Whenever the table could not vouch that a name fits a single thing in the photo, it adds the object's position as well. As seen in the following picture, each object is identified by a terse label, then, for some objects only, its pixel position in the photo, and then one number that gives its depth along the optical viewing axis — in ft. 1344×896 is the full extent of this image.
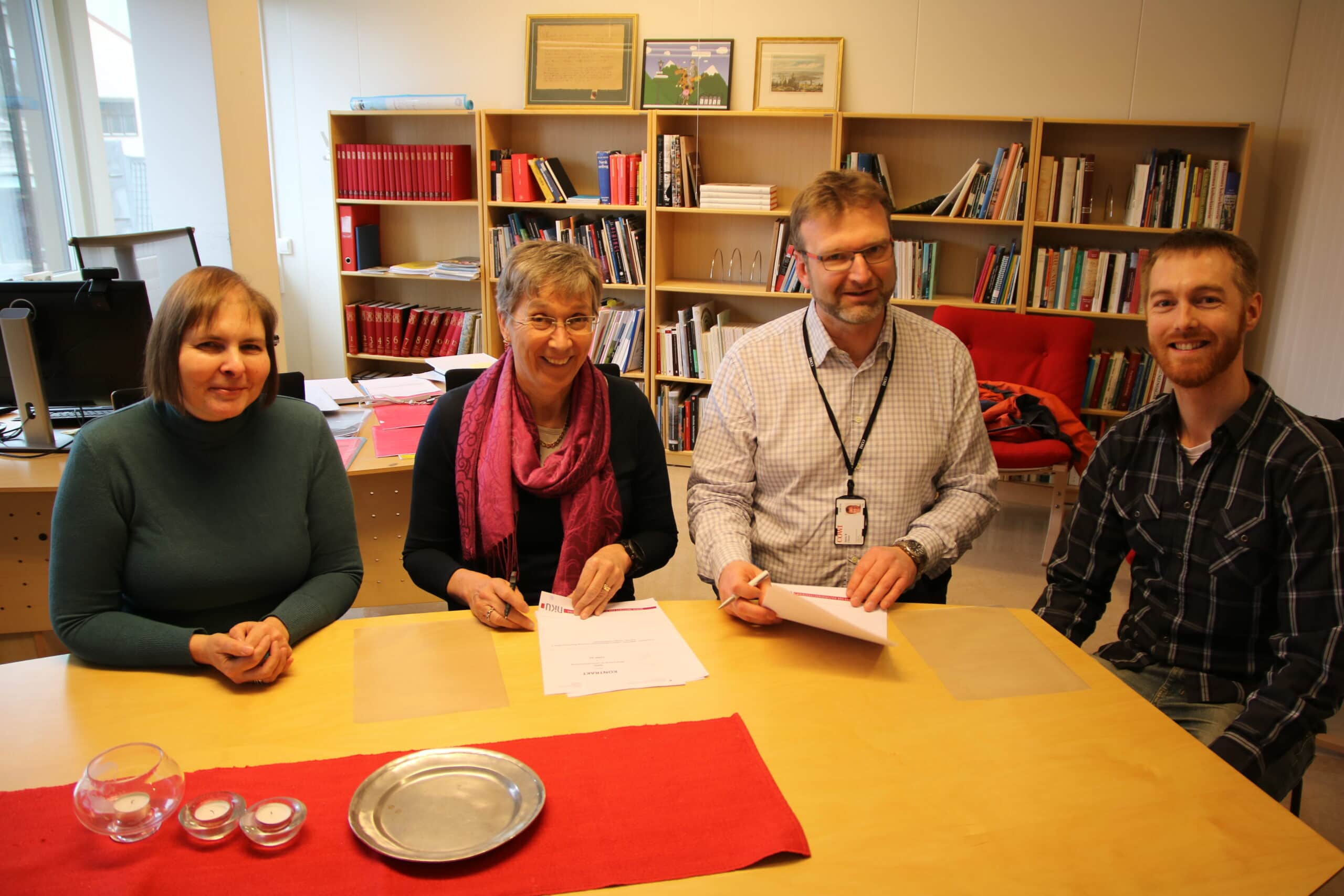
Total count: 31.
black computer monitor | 8.13
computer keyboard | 9.16
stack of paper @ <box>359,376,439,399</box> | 10.43
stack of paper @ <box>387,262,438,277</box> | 16.51
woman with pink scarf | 5.85
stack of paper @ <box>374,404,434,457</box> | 8.64
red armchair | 13.32
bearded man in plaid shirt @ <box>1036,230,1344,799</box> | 4.94
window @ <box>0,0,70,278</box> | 13.66
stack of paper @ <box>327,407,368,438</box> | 9.08
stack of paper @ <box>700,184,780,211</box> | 14.80
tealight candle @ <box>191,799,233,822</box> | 3.38
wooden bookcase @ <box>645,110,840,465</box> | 15.24
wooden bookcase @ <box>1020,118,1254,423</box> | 13.76
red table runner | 3.18
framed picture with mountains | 15.07
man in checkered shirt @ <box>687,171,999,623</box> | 6.13
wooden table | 3.38
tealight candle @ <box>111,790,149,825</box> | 3.31
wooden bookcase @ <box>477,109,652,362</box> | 15.90
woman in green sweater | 4.52
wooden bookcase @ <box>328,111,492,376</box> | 16.76
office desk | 7.49
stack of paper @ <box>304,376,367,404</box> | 10.21
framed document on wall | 15.34
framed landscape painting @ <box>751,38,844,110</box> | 14.70
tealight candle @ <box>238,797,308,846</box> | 3.30
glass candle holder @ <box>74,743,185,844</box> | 3.31
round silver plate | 3.37
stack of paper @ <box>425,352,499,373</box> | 10.64
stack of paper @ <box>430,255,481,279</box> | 16.17
